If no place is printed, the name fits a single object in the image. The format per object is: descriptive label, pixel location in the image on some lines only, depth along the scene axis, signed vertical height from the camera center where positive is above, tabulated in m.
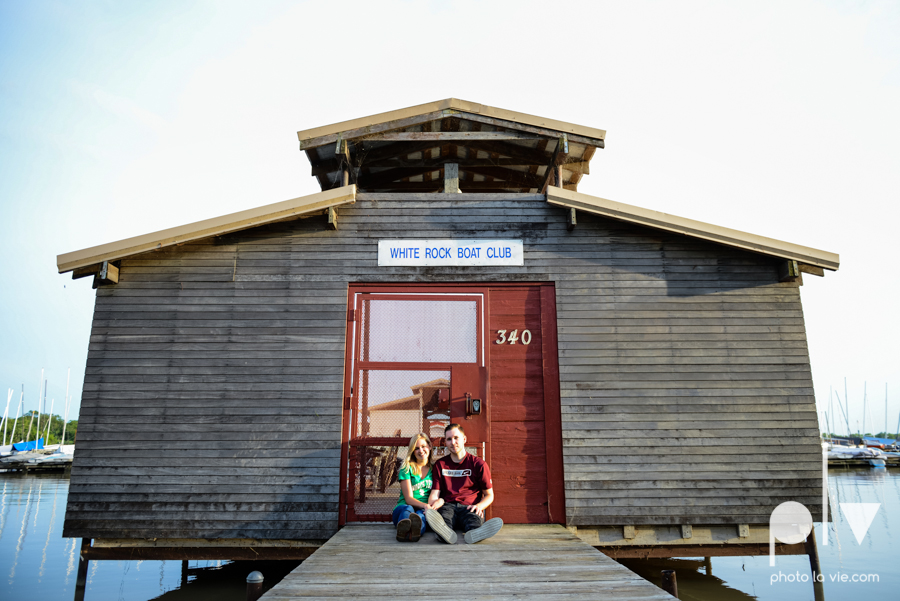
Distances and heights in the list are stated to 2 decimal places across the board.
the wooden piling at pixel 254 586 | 3.34 -1.06
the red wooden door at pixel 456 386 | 6.26 +0.30
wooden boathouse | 6.20 +0.53
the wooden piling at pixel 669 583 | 3.88 -1.21
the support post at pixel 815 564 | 6.25 -1.77
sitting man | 5.16 -0.73
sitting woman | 4.91 -0.76
